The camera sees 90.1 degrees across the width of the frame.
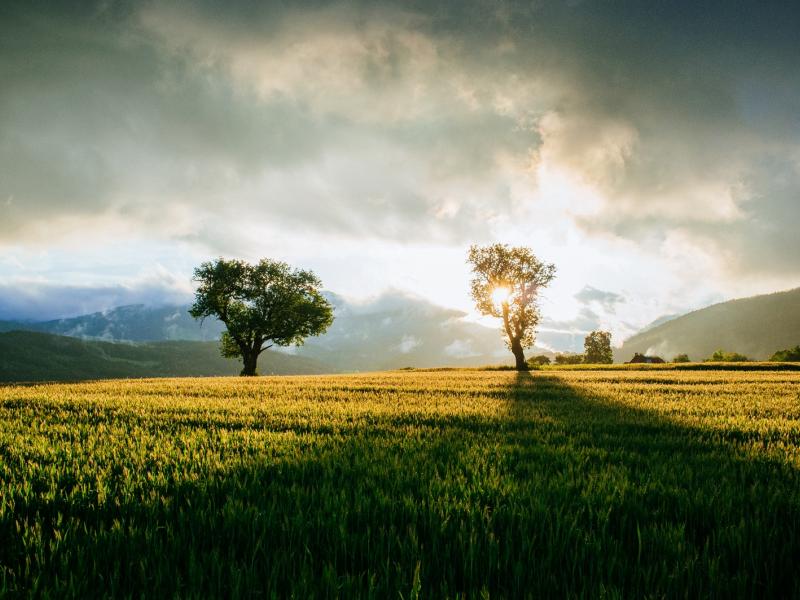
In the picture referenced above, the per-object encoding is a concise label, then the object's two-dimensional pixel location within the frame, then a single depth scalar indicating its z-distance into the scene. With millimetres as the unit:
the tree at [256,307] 54031
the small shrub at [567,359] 138125
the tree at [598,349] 137500
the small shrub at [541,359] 117556
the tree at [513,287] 53509
